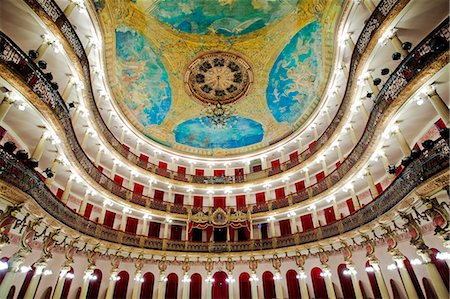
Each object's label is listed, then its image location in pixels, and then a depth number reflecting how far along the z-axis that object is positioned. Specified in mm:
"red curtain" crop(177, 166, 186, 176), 29134
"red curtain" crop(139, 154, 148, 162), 27294
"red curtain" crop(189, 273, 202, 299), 21938
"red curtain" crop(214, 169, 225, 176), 30036
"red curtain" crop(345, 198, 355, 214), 20547
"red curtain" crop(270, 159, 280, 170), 28703
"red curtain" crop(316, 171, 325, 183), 24138
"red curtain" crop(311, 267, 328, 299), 20047
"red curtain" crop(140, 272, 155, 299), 20922
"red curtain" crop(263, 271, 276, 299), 21670
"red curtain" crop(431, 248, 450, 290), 12977
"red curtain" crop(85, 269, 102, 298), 19031
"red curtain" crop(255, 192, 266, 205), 27025
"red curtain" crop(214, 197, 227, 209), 27603
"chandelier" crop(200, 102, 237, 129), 28086
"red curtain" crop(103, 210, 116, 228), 21647
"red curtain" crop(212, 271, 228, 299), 22469
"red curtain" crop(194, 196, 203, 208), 27378
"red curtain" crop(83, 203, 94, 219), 20320
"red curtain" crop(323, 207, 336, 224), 21984
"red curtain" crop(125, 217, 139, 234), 22806
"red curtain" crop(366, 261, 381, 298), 17297
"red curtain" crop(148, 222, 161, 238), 23922
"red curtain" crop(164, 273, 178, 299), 21655
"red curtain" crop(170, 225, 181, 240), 24719
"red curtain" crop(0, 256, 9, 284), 12797
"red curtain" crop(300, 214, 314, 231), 23022
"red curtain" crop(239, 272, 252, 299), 22188
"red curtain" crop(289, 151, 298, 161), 27328
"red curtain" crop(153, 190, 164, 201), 26153
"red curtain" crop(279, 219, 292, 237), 24322
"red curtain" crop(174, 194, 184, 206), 26989
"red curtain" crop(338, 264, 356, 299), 18938
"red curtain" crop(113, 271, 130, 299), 20031
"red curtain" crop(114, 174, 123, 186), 23730
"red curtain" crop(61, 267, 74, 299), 17203
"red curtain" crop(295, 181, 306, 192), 25344
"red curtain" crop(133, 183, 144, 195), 25012
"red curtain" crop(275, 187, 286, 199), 26472
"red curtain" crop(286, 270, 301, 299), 21062
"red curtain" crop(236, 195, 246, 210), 27430
